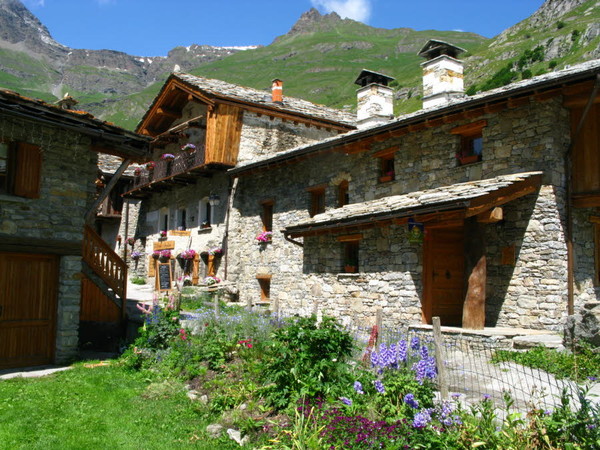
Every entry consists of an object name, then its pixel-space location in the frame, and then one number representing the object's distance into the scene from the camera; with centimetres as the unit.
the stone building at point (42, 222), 953
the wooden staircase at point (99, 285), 1150
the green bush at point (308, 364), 609
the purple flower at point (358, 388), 557
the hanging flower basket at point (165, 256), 2278
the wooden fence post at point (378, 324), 666
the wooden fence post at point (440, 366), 543
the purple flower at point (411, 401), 505
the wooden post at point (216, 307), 1020
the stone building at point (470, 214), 1055
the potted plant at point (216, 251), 2008
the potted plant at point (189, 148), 2086
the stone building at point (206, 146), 1995
